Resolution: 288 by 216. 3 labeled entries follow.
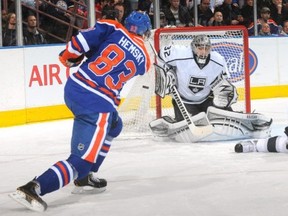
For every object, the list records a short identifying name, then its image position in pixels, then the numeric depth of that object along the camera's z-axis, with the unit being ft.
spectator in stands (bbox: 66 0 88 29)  41.55
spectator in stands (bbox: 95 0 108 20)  43.22
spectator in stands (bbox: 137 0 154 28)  44.56
